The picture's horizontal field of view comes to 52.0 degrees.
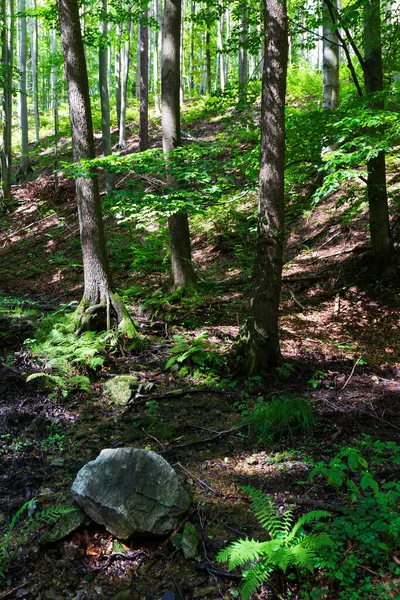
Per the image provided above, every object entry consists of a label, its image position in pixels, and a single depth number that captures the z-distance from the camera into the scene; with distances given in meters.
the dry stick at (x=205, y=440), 4.49
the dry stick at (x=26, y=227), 16.77
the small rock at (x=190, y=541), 3.03
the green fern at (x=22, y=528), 3.00
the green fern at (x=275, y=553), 2.48
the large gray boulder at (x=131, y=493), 3.16
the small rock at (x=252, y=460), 4.18
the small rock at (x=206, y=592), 2.71
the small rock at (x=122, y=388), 5.55
